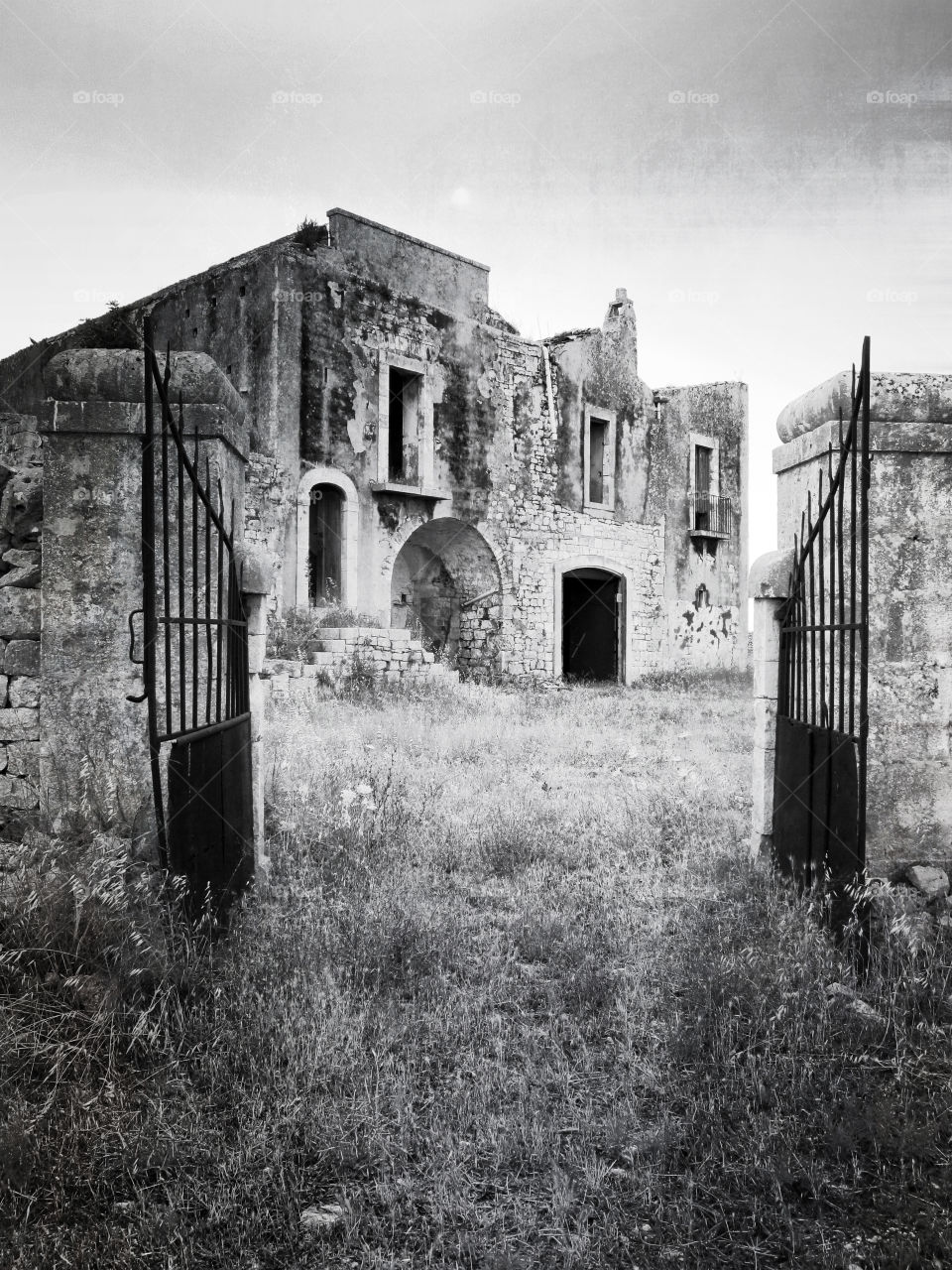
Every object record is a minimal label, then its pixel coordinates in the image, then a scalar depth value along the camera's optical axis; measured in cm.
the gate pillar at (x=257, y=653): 434
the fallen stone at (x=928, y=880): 398
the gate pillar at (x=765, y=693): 446
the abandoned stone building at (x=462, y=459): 1295
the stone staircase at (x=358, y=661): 1082
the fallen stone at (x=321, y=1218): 210
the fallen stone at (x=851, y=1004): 303
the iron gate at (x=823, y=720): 324
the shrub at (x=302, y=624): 1155
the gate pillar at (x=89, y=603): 355
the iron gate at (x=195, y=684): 293
